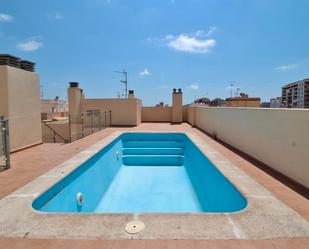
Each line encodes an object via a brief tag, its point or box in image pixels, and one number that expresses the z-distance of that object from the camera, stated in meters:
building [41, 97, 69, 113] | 26.03
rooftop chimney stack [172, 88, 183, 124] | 16.09
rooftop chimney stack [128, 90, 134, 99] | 17.00
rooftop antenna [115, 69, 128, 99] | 23.18
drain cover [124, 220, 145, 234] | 2.25
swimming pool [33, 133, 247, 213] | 3.90
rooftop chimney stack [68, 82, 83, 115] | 14.11
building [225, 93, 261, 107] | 17.81
